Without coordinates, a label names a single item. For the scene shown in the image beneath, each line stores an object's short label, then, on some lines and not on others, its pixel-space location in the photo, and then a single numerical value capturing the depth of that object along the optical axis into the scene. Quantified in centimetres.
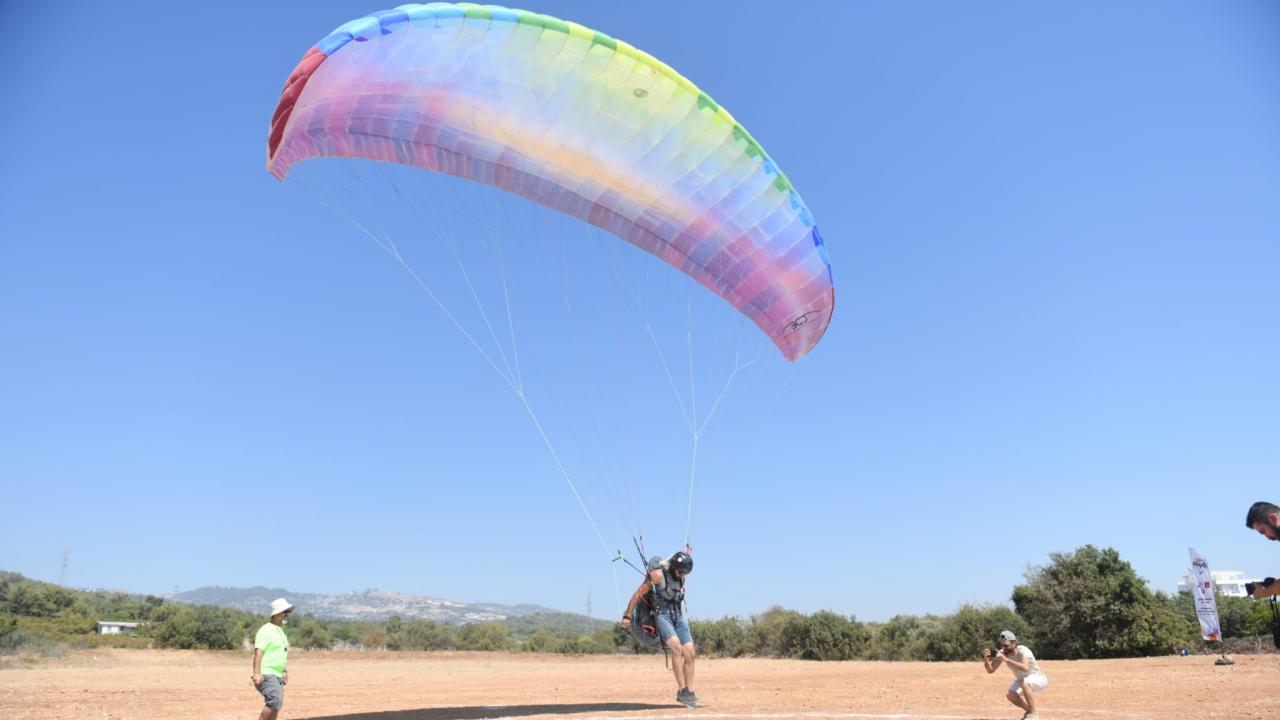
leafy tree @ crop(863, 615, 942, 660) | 3075
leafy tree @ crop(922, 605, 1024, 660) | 2881
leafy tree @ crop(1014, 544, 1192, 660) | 2511
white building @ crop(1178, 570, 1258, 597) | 15875
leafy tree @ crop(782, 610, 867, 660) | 3045
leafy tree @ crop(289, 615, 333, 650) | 3735
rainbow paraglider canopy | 945
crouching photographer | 852
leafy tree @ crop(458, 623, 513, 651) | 3875
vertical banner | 1745
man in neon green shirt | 771
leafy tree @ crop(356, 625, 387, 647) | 3966
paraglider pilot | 1005
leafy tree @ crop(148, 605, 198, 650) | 3092
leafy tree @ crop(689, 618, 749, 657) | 3369
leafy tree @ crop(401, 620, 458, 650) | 3827
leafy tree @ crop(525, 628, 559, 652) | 3819
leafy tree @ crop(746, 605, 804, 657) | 3197
